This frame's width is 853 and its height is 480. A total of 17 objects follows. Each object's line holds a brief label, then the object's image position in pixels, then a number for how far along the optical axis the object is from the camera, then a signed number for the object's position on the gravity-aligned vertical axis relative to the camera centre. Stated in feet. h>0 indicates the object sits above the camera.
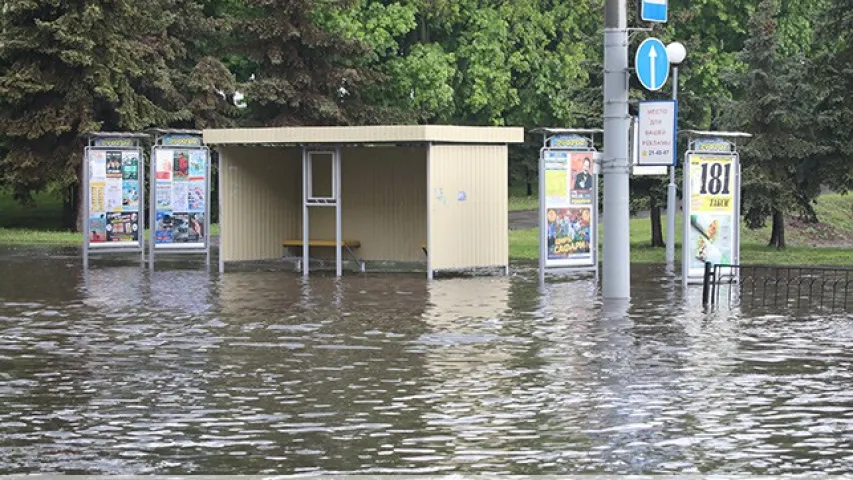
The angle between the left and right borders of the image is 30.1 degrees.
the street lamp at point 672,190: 98.94 -0.16
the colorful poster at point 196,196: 104.63 -0.64
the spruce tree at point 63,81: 147.43 +9.92
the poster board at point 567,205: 87.45 -0.98
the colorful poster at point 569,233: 88.12 -2.54
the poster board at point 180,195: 103.60 -0.57
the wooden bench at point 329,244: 98.32 -3.62
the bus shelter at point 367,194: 90.74 -0.47
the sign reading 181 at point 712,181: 82.53 +0.36
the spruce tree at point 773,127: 117.19 +4.59
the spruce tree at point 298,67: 164.45 +12.72
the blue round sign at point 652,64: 72.90 +5.73
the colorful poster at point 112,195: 106.22 -0.60
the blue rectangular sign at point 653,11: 73.36 +8.24
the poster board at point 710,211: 82.43 -1.21
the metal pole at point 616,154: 74.90 +1.59
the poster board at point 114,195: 105.29 -0.60
